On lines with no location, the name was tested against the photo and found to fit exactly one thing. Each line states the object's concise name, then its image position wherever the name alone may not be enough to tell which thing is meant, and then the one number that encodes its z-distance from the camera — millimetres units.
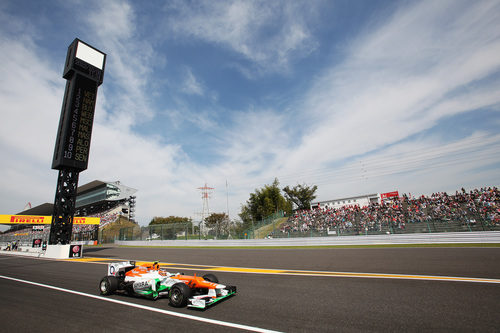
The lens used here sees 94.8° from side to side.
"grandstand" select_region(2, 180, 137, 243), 72312
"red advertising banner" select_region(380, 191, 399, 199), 61044
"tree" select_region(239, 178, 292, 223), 47250
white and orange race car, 4652
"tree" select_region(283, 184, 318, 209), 52812
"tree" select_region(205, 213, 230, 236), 25453
